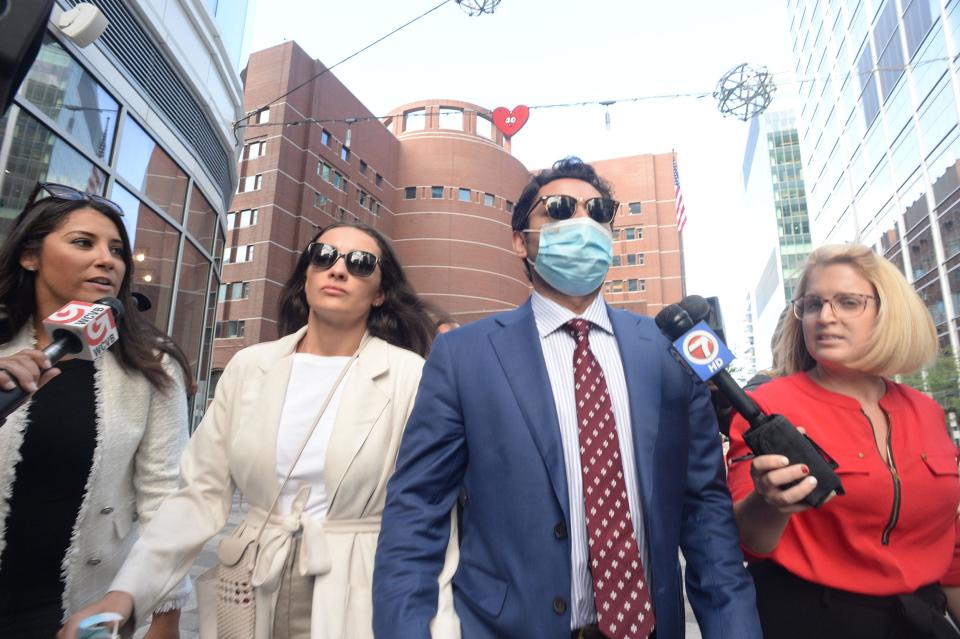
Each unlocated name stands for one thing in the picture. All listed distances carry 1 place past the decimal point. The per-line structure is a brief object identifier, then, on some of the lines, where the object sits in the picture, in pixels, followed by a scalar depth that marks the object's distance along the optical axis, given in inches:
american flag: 639.1
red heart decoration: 424.8
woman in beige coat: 66.4
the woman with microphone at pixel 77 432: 73.0
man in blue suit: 57.2
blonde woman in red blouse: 66.5
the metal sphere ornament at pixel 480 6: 319.5
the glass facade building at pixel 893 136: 1131.3
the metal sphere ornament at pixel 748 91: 331.3
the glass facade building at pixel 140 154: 224.4
